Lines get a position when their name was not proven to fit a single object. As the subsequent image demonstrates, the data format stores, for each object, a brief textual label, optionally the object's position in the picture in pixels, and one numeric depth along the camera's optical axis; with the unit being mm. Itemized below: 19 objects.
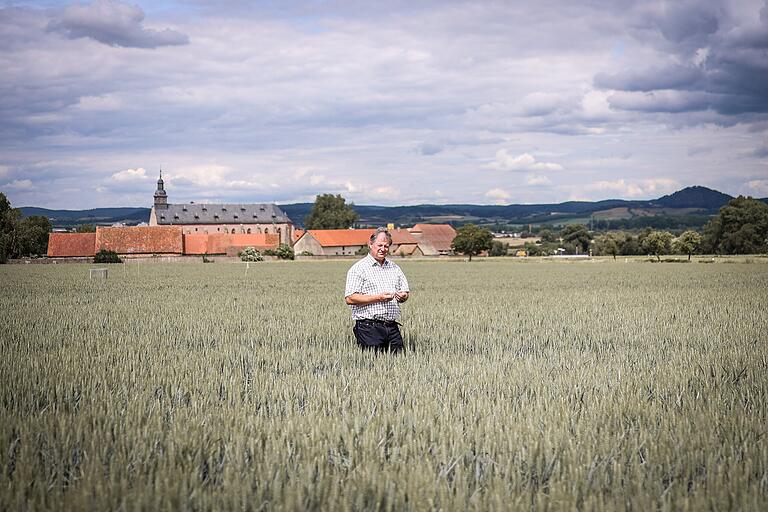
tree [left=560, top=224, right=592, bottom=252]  145625
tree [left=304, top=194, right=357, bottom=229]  147875
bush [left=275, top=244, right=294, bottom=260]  97500
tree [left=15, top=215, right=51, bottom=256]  87250
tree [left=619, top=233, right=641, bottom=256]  116312
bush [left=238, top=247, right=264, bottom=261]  89962
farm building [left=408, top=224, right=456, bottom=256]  146125
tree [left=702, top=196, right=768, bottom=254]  102750
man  10547
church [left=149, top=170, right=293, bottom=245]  171500
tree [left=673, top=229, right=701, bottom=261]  94062
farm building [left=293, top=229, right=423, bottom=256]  128625
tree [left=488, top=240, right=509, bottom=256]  146750
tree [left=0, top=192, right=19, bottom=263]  83938
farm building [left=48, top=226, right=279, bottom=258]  97375
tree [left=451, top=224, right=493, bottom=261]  112125
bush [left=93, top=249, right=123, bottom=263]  78625
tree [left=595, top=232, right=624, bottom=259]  114375
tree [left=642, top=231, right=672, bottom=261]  96938
